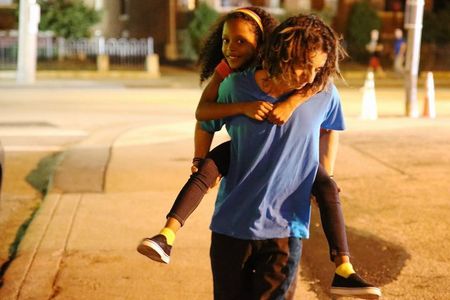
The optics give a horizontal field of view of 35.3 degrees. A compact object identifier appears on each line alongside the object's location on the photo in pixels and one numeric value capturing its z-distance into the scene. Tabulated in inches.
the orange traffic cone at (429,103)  515.5
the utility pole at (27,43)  856.9
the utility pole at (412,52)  510.0
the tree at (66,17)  1085.1
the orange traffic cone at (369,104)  513.9
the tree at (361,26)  1182.3
